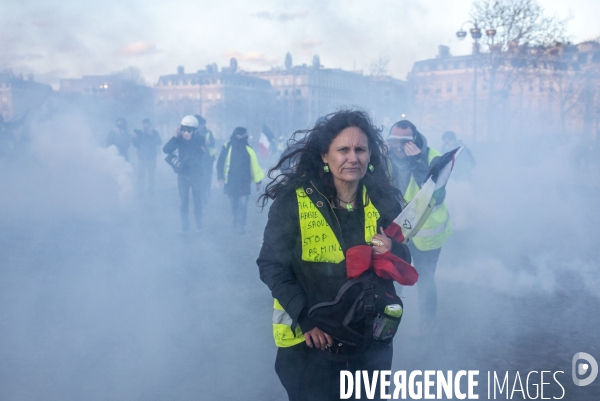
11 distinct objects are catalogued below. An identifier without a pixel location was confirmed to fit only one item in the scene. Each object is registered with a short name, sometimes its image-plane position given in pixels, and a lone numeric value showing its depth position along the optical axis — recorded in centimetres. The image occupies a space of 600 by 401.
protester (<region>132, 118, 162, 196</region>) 1236
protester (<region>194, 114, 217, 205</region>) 1116
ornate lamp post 2270
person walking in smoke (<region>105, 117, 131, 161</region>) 1270
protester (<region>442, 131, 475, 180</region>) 710
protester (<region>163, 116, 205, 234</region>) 884
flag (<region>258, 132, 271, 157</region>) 1381
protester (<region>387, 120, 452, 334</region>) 443
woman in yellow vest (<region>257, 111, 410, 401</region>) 225
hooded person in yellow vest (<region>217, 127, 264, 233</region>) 914
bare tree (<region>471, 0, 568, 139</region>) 2508
